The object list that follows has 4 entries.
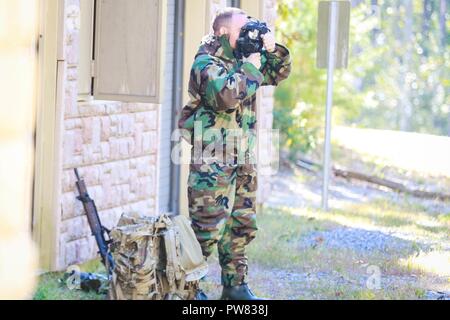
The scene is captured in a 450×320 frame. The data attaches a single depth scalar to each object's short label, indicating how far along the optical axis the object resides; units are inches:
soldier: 384.2
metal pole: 665.3
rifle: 430.8
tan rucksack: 384.2
